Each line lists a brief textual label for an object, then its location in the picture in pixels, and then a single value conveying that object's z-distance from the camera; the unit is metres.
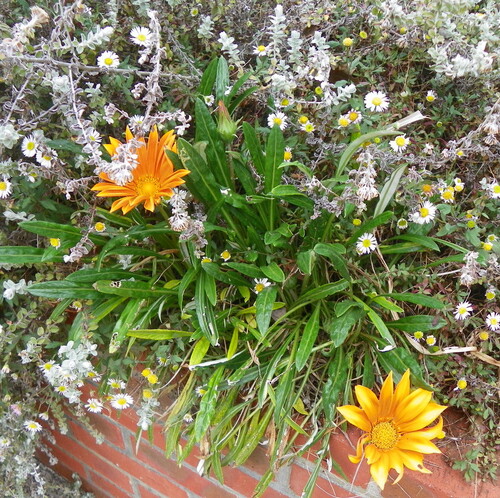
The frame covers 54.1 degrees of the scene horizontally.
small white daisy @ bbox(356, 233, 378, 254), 0.93
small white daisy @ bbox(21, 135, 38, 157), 0.87
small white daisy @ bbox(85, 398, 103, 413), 1.06
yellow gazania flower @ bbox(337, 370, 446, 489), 0.78
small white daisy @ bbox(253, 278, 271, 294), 0.96
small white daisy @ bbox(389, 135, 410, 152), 0.94
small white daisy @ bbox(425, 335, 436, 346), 0.93
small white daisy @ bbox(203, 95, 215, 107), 1.00
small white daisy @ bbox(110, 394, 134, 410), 1.01
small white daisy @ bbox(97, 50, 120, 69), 0.92
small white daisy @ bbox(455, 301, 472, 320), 0.93
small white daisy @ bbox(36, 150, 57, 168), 0.85
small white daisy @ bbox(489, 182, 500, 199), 0.97
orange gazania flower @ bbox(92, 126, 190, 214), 0.84
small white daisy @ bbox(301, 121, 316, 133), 1.01
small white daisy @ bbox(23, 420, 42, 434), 1.15
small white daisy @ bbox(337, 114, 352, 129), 0.98
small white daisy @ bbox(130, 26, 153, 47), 0.90
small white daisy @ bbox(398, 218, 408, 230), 0.96
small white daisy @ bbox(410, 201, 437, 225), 0.91
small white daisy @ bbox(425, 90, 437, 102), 1.07
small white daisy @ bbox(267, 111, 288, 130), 0.98
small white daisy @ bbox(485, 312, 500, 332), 0.93
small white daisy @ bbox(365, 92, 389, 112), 0.98
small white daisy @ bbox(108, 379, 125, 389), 1.00
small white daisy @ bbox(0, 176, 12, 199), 0.89
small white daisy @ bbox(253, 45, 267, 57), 1.08
